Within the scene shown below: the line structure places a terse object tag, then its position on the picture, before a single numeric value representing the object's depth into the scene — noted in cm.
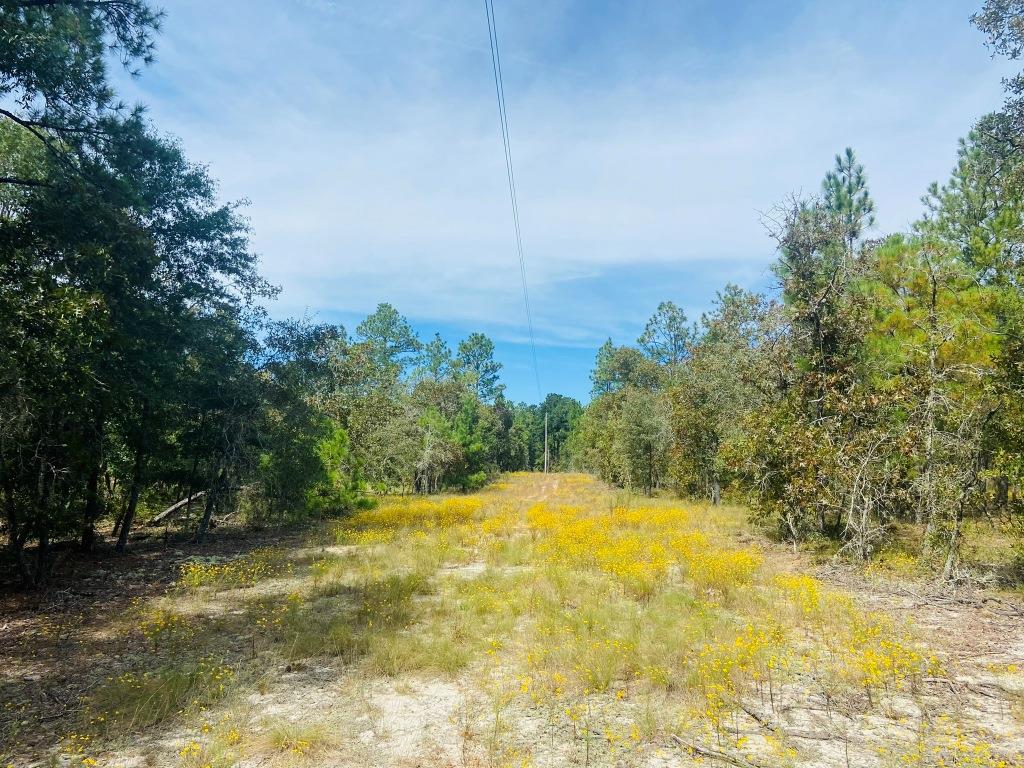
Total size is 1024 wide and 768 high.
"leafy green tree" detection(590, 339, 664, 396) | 4412
